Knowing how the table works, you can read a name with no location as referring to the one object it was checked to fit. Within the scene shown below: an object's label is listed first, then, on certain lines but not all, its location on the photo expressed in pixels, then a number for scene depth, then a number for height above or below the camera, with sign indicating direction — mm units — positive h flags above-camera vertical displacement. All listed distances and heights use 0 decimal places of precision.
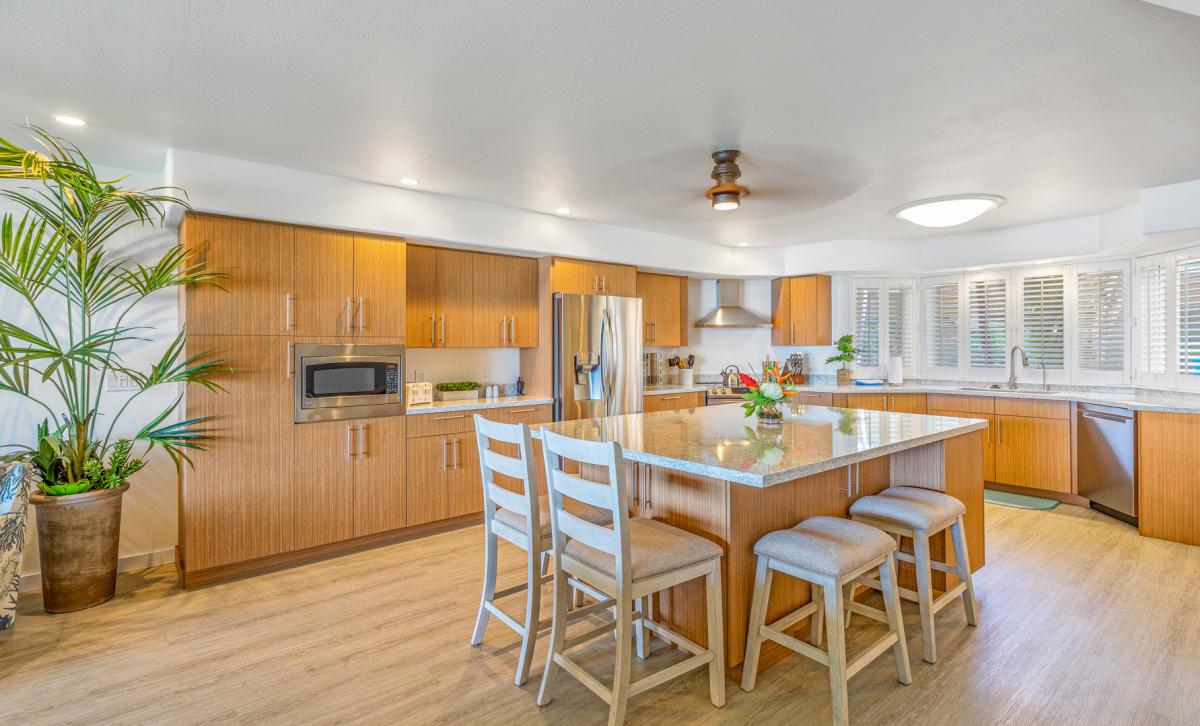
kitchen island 2064 -488
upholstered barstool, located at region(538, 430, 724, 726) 1815 -685
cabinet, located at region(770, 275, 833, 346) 6168 +592
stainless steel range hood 6223 +571
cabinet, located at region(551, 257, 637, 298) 4691 +746
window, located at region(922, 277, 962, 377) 5832 +401
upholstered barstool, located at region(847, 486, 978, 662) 2273 -689
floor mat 4543 -1132
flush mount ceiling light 3332 +935
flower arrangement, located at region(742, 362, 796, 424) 2852 -155
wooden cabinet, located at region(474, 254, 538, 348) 4535 +521
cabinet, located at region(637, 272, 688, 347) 5816 +583
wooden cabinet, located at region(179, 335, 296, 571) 3114 -573
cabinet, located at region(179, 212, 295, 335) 3125 +528
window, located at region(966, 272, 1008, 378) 5500 +388
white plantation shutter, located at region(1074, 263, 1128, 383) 4770 +357
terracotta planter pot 2744 -882
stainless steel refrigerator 4613 +71
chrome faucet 5309 -21
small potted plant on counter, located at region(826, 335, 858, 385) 5973 +108
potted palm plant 2732 +59
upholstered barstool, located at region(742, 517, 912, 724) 1858 -733
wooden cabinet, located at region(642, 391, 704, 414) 5437 -366
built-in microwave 3453 -109
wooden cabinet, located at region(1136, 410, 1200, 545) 3619 -745
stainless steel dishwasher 4012 -717
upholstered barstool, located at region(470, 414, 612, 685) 2129 -655
